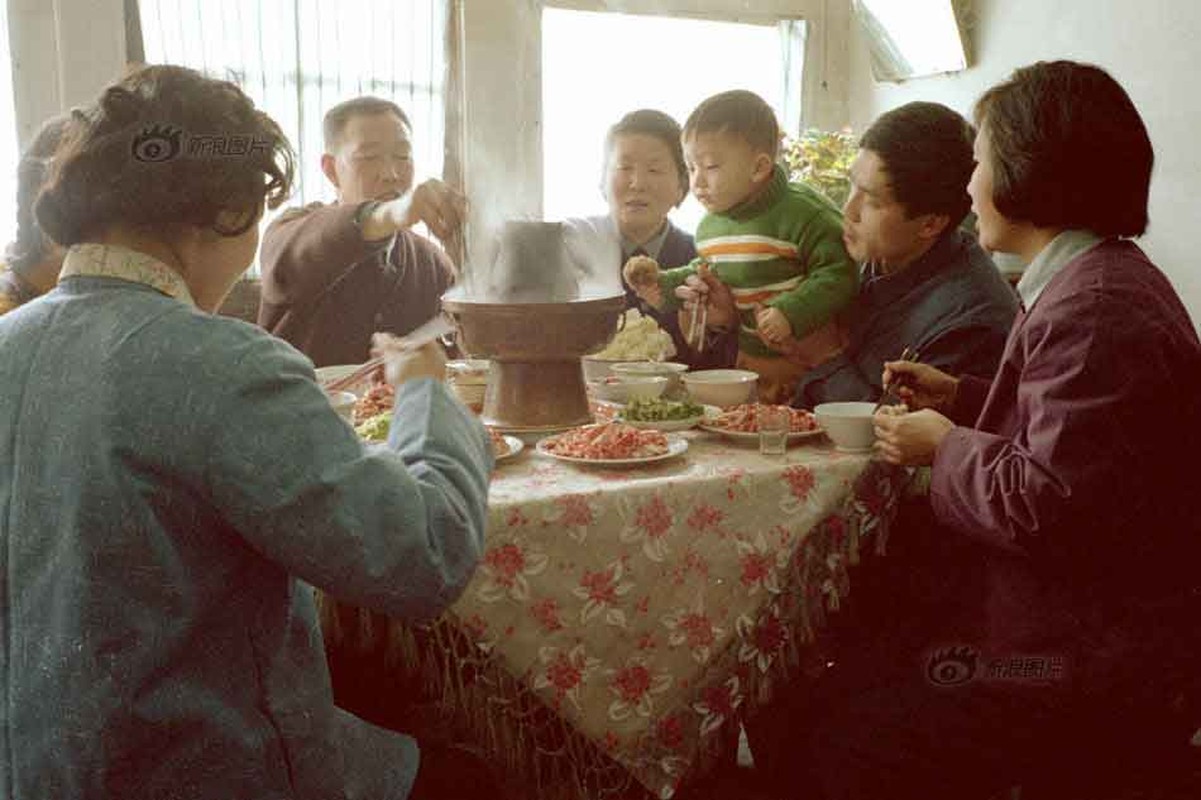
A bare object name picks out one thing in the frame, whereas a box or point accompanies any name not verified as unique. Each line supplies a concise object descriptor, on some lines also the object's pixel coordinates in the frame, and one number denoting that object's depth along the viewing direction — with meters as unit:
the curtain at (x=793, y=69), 6.07
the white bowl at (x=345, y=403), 1.96
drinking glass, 1.86
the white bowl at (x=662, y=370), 2.37
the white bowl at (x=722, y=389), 2.22
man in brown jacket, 2.58
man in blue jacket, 2.05
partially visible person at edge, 2.09
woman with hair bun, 0.94
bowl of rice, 2.56
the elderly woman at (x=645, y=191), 3.14
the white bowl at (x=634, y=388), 2.22
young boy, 2.69
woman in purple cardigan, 1.40
